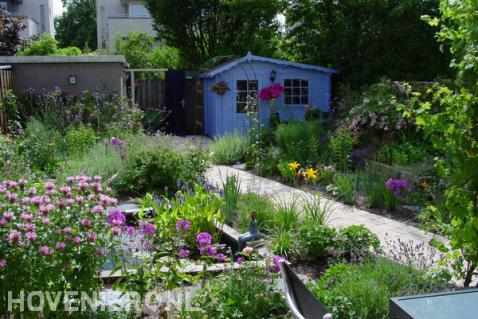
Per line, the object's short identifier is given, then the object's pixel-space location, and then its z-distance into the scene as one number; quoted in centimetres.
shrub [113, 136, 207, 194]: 691
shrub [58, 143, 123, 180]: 681
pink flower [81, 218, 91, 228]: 294
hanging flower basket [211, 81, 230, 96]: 1400
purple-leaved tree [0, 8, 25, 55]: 1521
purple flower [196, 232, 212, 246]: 352
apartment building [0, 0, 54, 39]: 3700
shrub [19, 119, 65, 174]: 750
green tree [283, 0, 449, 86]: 1395
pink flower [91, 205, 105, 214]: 301
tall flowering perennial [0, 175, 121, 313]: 283
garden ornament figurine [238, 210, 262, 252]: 464
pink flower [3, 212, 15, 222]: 284
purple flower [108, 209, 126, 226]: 310
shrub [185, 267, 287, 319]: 335
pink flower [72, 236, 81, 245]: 288
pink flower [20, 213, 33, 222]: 287
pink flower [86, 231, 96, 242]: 293
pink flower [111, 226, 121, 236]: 303
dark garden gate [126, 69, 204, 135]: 1608
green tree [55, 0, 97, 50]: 4538
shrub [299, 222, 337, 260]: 466
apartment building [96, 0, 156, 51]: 2852
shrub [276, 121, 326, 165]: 919
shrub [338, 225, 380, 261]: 461
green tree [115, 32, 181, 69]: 2000
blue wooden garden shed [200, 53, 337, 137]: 1418
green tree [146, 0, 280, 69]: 1830
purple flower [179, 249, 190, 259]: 343
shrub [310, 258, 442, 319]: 335
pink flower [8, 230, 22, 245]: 276
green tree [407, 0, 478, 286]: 304
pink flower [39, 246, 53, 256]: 278
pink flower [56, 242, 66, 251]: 283
